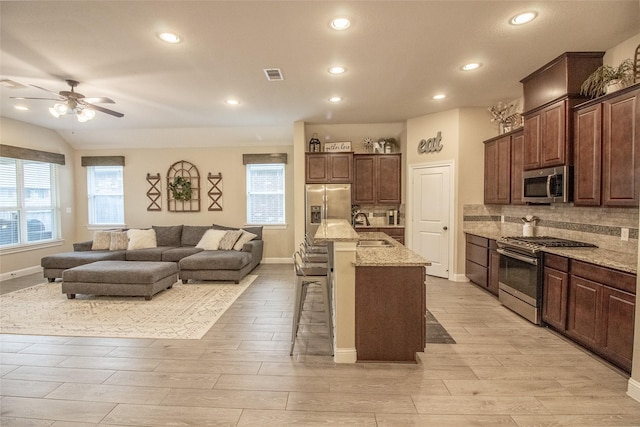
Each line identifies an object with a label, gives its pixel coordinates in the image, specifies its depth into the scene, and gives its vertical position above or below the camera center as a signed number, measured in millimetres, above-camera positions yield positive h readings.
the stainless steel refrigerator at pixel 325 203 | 5688 +84
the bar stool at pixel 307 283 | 2734 -705
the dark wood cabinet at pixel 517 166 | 4051 +550
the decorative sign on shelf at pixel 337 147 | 5906 +1191
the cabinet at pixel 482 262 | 4207 -818
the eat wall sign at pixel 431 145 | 5156 +1087
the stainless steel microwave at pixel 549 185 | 3189 +244
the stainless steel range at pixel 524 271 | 3229 -742
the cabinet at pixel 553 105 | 3141 +1128
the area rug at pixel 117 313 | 3215 -1280
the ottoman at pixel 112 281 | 4172 -1007
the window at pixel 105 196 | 6980 +283
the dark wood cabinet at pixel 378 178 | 6035 +587
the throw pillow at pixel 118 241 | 5863 -641
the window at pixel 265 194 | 6777 +307
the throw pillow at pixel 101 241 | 5844 -633
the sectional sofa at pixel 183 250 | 5055 -793
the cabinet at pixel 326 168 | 5793 +753
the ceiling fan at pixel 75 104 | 3568 +1266
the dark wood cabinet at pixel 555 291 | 2922 -840
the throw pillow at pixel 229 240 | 5816 -620
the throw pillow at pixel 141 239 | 5926 -611
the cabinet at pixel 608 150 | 2539 +510
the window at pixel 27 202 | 5418 +125
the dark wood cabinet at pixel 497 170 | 4336 +553
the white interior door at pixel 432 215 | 5152 -143
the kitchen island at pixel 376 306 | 2537 -831
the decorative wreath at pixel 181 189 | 6723 +422
